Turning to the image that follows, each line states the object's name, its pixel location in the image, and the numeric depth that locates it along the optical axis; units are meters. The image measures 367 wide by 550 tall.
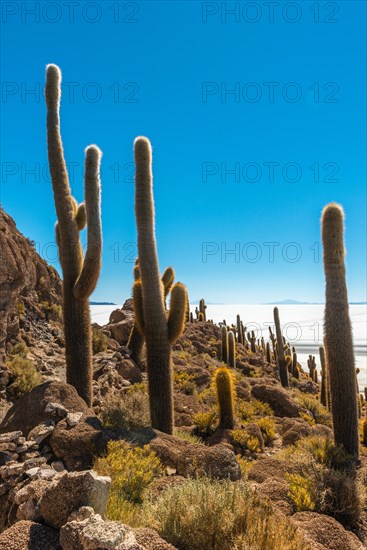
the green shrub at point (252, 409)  16.05
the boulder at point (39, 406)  7.84
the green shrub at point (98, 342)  19.16
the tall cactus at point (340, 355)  9.91
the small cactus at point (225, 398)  12.65
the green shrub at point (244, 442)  11.65
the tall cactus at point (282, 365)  29.73
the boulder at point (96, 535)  3.28
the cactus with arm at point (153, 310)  10.59
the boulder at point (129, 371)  17.08
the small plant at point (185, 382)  18.27
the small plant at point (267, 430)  13.39
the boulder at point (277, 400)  18.75
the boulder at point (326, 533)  5.11
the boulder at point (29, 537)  3.62
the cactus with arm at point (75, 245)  10.84
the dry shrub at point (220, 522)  3.96
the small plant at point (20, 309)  18.20
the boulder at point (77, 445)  6.78
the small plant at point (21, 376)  12.66
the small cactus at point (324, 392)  25.89
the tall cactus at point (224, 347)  30.94
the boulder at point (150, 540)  3.72
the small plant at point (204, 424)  12.66
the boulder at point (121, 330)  23.63
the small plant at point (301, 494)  6.16
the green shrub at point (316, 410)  20.16
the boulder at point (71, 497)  3.98
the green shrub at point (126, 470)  5.45
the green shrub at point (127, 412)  8.80
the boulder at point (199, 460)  6.89
